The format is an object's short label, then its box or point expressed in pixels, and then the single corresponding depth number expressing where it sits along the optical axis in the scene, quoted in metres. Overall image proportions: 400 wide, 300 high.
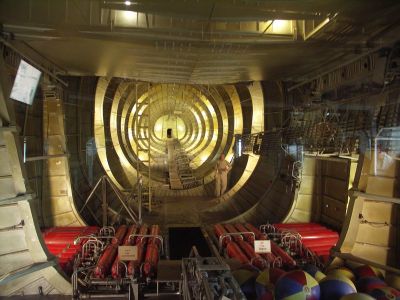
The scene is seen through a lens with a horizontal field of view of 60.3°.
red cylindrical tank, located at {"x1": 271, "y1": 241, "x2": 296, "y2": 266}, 6.40
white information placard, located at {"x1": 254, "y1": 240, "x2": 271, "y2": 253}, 6.36
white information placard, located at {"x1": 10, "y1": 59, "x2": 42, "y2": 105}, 6.50
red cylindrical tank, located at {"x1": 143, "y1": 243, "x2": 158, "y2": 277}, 6.03
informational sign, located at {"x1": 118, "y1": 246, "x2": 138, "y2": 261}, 5.88
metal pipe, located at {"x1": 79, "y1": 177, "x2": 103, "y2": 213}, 8.78
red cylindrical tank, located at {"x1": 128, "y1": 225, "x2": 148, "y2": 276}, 5.91
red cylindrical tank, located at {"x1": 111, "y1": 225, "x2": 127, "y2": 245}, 7.37
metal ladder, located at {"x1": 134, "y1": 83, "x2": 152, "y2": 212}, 12.85
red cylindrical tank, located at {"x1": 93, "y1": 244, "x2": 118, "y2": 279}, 5.87
